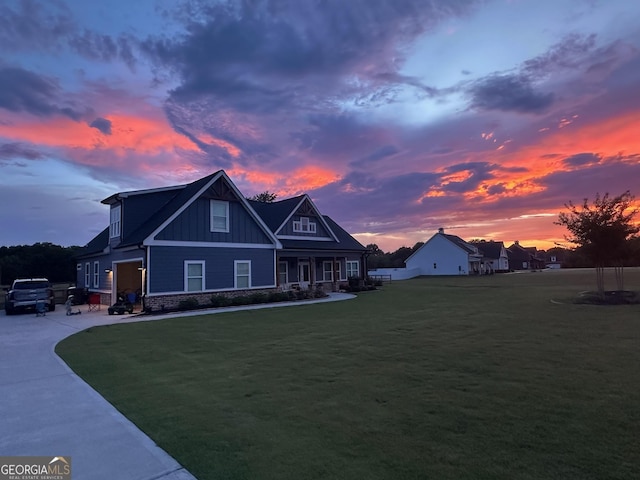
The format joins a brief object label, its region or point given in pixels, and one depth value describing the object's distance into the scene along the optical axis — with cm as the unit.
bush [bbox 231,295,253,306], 2059
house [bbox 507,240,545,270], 8606
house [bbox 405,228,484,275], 5612
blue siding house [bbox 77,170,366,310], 1917
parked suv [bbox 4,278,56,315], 1978
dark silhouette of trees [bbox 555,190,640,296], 1867
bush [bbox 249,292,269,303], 2128
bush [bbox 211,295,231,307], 2001
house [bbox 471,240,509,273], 6775
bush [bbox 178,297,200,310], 1894
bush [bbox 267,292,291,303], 2226
